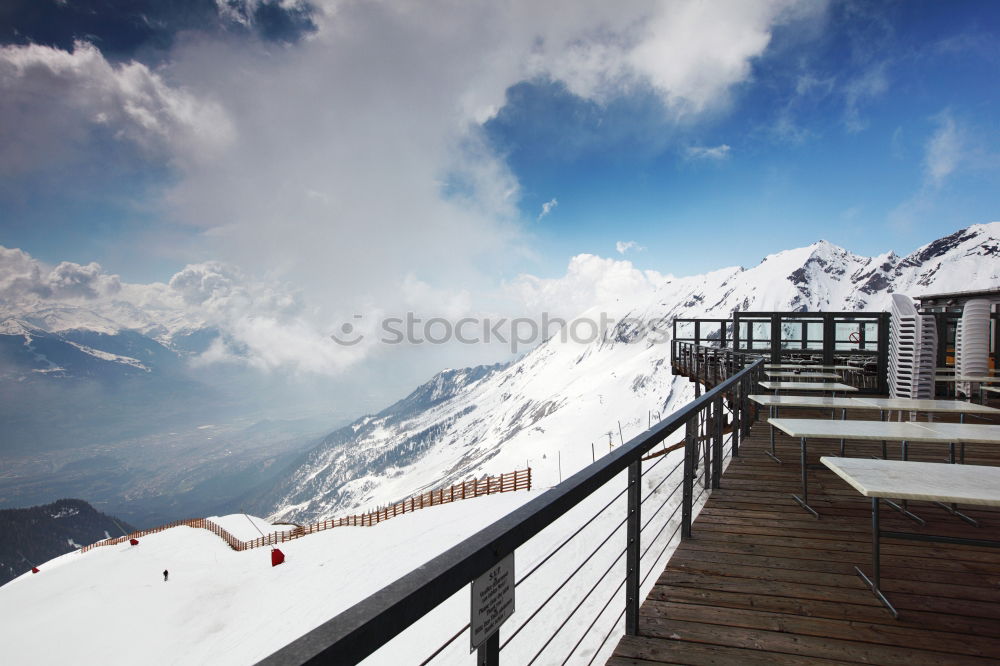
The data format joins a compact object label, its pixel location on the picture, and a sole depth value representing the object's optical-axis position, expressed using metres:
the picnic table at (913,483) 2.23
